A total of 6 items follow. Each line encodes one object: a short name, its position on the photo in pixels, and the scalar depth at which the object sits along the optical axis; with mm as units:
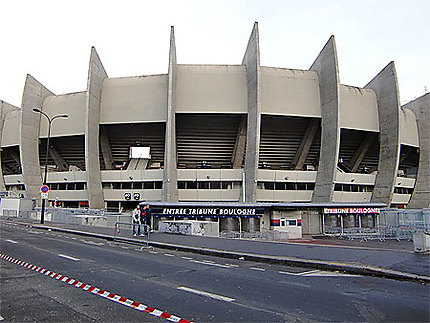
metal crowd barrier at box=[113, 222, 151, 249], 16481
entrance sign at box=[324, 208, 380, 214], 25750
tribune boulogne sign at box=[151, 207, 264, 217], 22766
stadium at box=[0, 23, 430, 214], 35438
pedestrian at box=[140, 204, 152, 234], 17031
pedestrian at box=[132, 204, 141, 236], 16953
